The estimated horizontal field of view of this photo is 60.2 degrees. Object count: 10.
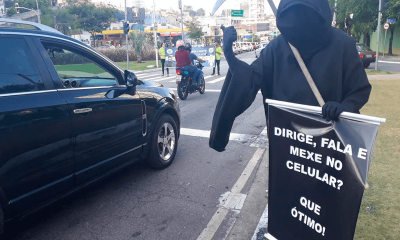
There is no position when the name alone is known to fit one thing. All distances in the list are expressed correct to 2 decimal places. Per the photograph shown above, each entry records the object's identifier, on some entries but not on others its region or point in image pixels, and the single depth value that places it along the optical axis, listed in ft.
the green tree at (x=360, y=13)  98.68
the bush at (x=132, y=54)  108.58
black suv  9.48
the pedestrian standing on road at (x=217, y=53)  61.11
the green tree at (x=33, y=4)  201.57
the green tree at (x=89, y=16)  187.32
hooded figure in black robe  7.05
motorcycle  37.60
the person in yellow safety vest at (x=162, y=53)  64.44
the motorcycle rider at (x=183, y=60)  38.55
